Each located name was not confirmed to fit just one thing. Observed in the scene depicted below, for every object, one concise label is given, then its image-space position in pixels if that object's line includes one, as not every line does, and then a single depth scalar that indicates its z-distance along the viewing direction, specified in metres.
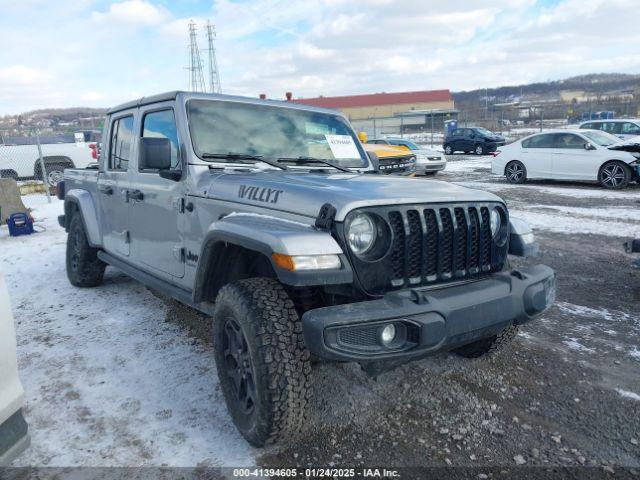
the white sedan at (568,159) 11.92
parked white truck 14.38
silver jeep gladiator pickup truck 2.34
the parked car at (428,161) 16.42
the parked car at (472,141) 24.97
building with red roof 75.00
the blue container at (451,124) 35.60
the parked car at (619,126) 17.05
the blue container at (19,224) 8.57
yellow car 12.68
